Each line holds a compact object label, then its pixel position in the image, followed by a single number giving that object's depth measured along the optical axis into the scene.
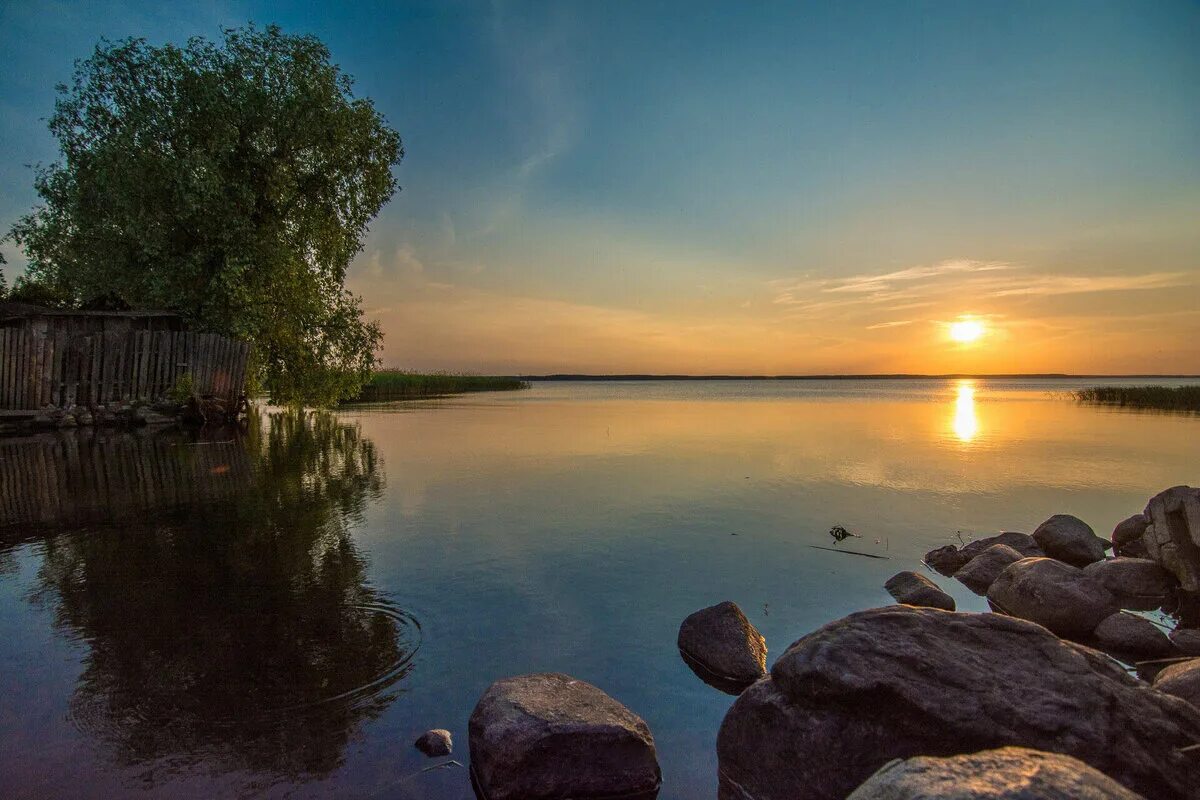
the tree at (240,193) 25.91
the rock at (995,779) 2.16
